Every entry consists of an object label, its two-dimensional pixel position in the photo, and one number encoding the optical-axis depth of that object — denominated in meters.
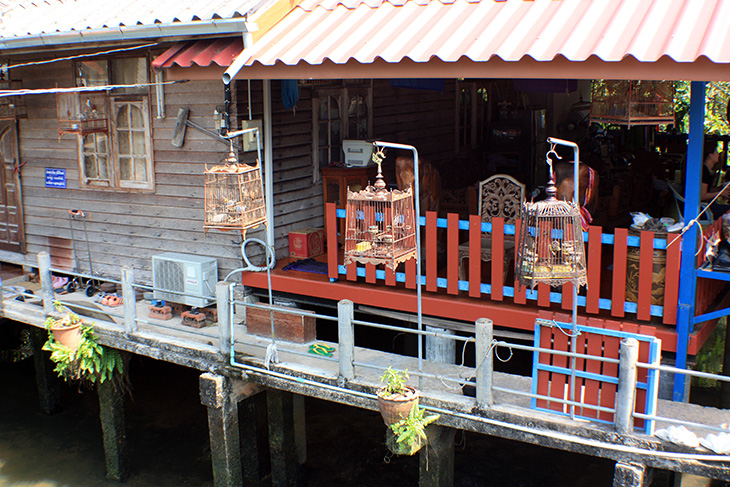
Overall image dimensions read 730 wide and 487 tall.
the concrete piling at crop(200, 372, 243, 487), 8.08
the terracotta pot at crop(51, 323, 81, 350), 8.75
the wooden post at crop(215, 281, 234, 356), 7.82
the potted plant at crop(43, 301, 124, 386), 8.82
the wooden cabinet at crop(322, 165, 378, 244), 9.73
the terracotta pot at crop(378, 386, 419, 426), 6.35
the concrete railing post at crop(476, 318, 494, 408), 6.29
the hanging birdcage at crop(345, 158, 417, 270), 6.90
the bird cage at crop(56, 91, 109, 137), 9.66
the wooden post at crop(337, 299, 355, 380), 6.95
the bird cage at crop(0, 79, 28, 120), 10.62
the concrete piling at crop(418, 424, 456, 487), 6.96
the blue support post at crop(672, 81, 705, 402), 6.11
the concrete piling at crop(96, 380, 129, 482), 9.52
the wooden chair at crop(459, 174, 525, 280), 7.81
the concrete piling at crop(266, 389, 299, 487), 8.72
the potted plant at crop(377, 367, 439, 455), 6.36
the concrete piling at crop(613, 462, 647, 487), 5.80
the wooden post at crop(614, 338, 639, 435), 5.67
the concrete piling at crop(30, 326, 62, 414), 11.44
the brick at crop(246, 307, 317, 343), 8.19
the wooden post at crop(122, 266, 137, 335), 8.65
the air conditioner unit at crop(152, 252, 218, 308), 9.13
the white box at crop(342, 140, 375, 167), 9.75
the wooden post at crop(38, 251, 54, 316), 9.63
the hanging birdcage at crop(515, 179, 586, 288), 5.95
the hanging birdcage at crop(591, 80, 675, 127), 7.08
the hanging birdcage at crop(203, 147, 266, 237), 7.35
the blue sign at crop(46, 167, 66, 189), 10.62
